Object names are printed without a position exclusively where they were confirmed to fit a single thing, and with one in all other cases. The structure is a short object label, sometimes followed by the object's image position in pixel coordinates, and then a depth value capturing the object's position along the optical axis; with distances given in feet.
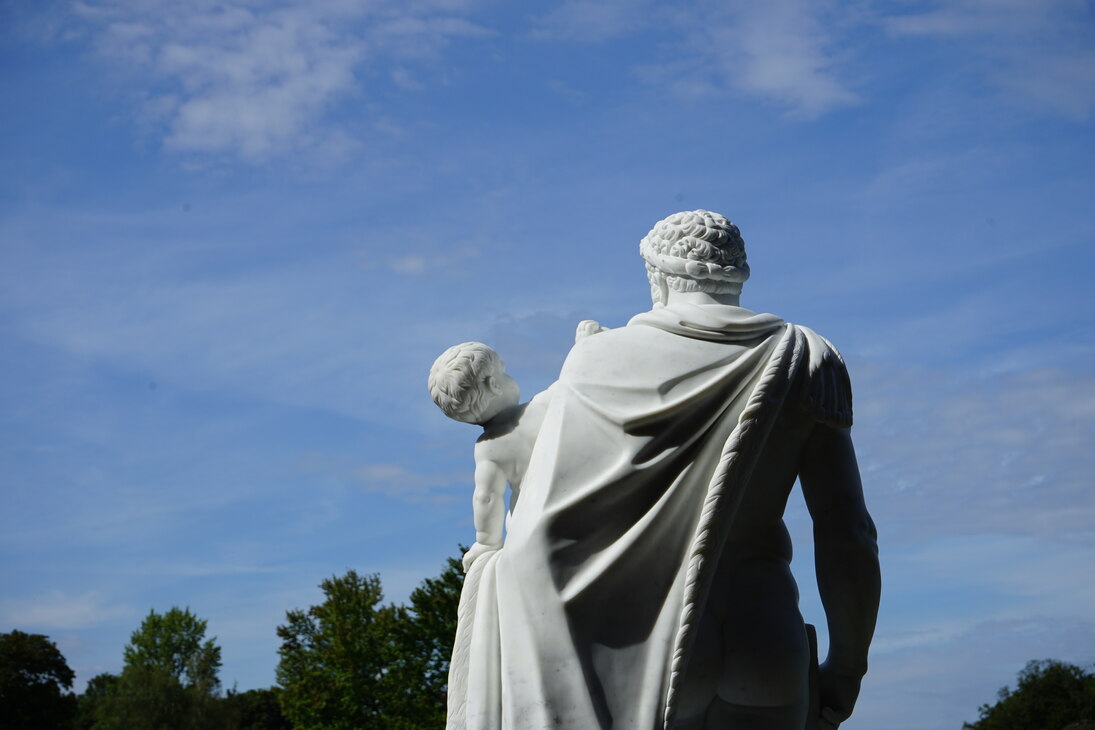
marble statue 16.93
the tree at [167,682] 170.40
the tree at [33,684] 144.56
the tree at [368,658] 108.88
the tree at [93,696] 186.29
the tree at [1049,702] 129.18
